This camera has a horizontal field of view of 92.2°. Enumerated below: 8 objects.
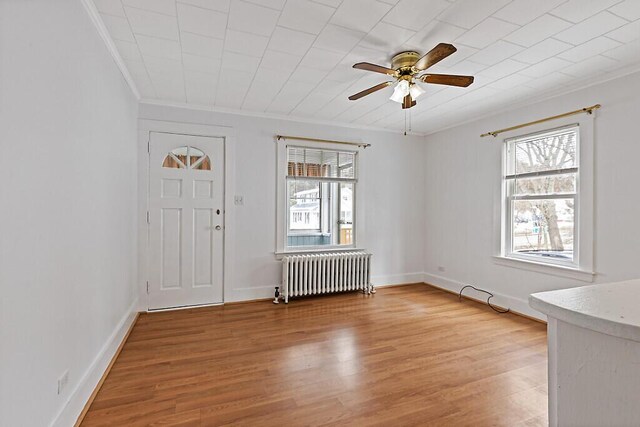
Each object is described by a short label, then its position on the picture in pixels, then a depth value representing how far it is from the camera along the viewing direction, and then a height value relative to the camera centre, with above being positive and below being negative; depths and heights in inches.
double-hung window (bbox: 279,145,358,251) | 175.2 +9.1
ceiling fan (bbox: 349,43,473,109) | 90.6 +43.8
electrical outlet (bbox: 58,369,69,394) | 63.3 -36.0
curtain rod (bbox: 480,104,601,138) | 119.5 +41.4
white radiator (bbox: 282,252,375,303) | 163.9 -34.1
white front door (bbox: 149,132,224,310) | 147.4 -4.3
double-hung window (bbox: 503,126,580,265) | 130.3 +8.0
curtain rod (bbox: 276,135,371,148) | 168.6 +41.4
